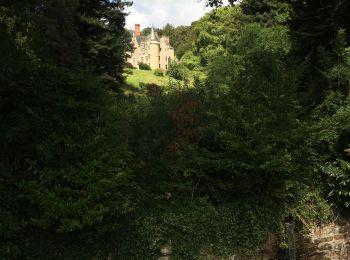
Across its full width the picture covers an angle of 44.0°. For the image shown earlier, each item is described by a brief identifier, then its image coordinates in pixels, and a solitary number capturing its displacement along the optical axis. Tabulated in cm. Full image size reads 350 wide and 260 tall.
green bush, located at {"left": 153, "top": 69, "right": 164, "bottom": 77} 6202
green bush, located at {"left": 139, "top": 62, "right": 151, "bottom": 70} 7611
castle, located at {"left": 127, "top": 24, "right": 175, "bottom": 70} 8538
